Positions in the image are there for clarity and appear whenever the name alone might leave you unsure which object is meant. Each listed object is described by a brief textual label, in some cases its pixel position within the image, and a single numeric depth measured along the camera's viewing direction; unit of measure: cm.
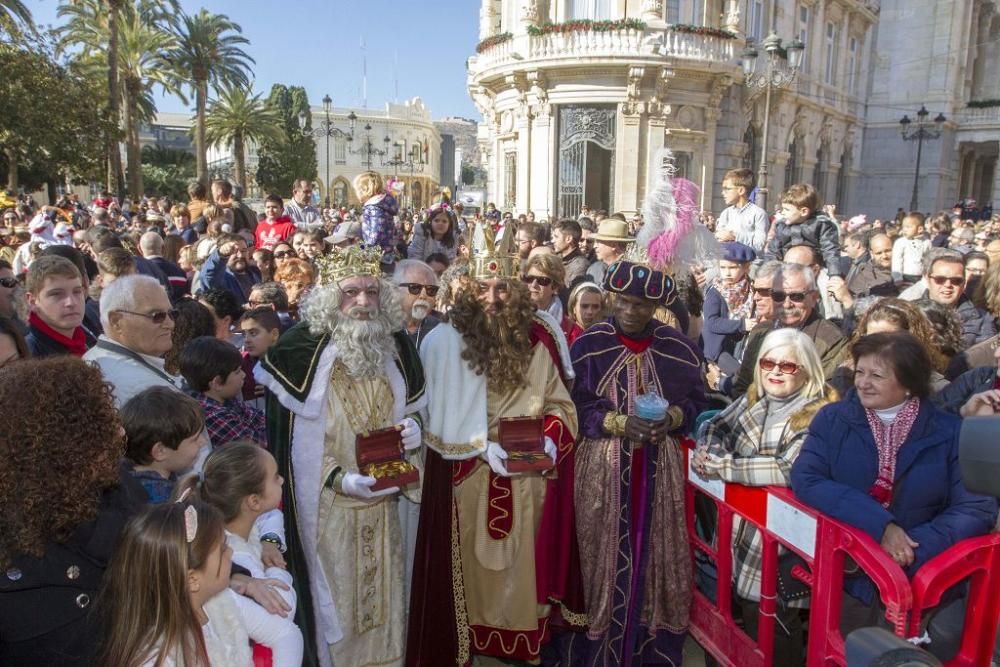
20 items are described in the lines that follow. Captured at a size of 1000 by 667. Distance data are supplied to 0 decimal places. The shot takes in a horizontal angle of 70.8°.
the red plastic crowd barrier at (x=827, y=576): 248
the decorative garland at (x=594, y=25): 2094
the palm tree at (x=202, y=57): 3148
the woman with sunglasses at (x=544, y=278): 495
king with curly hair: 361
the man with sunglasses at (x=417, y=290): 467
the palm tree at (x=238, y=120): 4300
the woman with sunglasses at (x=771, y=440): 315
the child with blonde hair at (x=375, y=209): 780
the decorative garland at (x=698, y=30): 2130
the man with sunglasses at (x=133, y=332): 313
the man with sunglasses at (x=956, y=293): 482
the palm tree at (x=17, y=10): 2250
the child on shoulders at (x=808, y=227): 648
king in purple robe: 360
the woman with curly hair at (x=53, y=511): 195
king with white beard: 335
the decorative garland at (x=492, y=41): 2291
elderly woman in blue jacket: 273
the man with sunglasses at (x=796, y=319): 415
